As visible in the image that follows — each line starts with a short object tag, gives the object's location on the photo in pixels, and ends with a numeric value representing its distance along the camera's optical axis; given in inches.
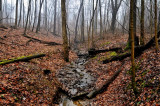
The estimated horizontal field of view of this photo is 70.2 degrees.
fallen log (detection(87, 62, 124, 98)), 269.6
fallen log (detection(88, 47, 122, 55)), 483.6
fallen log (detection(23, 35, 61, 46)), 703.6
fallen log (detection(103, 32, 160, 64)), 334.8
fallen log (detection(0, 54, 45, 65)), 279.1
